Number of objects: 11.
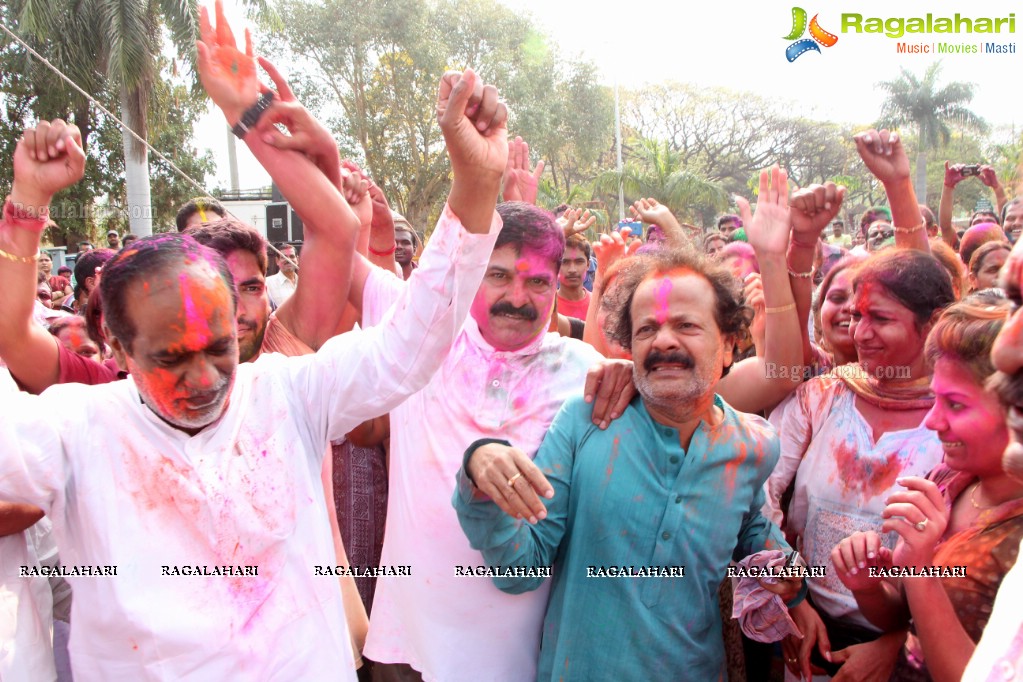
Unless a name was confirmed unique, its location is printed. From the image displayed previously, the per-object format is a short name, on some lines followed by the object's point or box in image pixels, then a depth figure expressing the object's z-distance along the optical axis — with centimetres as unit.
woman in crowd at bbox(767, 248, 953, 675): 223
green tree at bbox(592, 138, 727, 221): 2523
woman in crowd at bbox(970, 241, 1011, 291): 374
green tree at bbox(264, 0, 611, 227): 2186
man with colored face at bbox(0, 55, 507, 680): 158
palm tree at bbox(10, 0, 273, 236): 1397
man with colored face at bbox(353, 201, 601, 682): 217
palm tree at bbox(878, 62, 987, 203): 2861
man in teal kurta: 199
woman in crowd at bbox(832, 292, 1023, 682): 175
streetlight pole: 2527
